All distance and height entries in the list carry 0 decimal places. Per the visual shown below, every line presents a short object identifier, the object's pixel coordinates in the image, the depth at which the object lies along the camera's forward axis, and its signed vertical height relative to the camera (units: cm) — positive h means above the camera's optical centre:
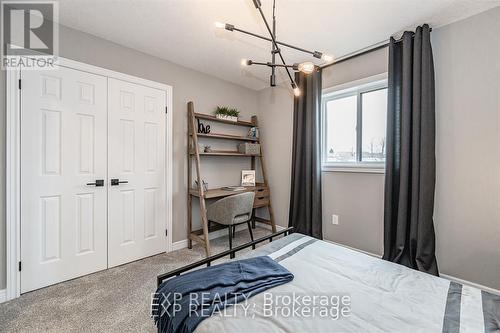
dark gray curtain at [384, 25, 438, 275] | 214 +11
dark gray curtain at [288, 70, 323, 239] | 305 +9
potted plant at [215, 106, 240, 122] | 338 +79
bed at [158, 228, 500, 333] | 92 -64
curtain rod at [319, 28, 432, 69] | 249 +135
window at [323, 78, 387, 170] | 270 +52
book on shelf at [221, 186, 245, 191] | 339 -35
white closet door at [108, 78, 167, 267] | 250 -8
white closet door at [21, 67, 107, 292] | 201 -10
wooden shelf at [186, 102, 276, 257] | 289 -34
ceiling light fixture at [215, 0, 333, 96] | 144 +74
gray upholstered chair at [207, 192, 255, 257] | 278 -57
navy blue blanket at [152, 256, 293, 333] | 97 -61
